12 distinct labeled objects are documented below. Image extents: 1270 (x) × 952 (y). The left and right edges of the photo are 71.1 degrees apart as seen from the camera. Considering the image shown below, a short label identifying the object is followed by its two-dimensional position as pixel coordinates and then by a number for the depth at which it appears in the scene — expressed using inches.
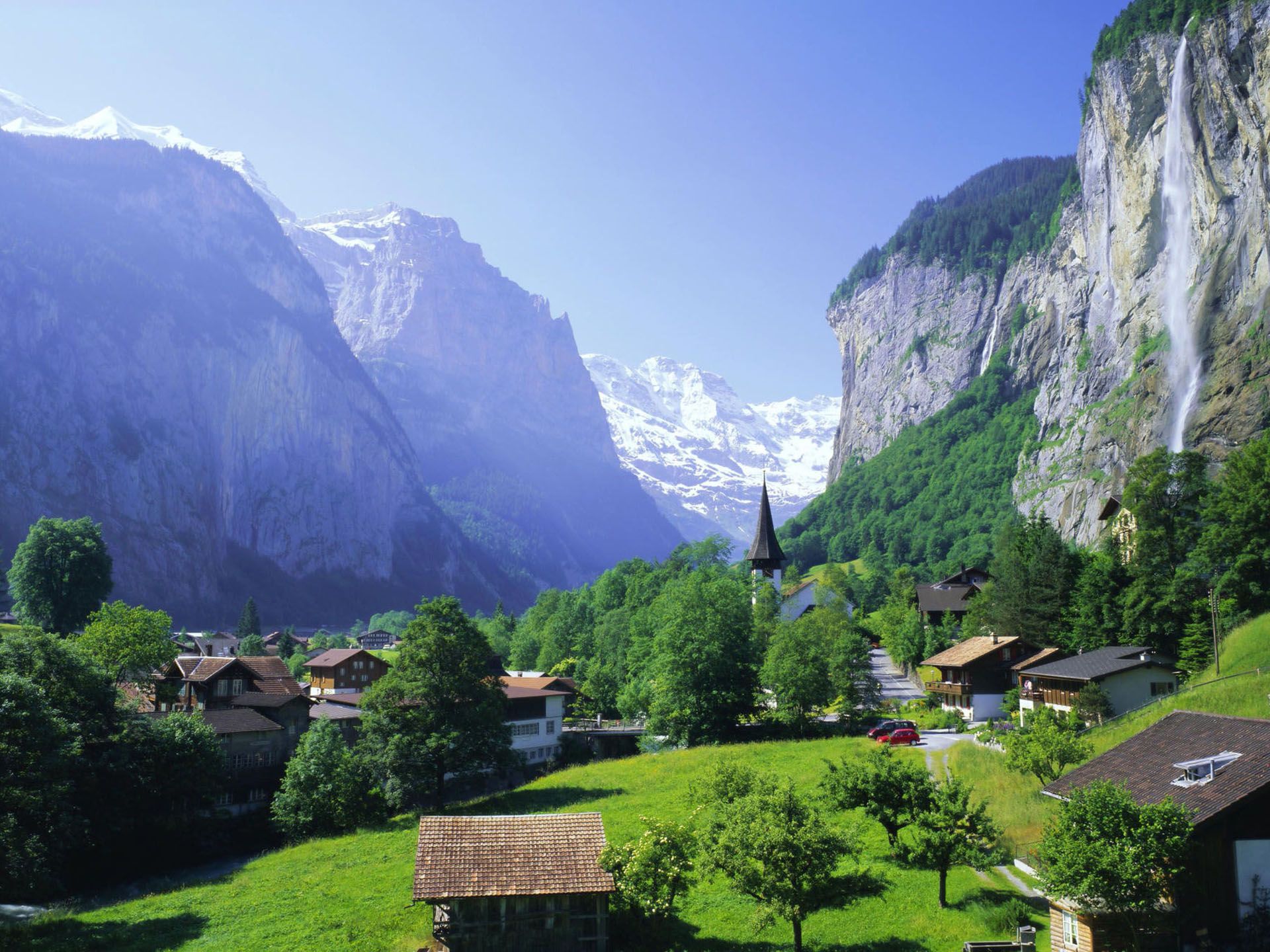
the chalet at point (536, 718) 2783.0
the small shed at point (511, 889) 1023.0
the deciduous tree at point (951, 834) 1056.8
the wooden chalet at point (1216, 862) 863.1
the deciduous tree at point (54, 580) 3277.6
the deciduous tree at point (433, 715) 2047.2
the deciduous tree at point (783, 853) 966.4
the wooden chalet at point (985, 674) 2452.0
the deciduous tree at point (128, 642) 2496.3
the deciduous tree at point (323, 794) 1977.1
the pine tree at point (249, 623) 5772.6
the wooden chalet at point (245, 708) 2277.3
